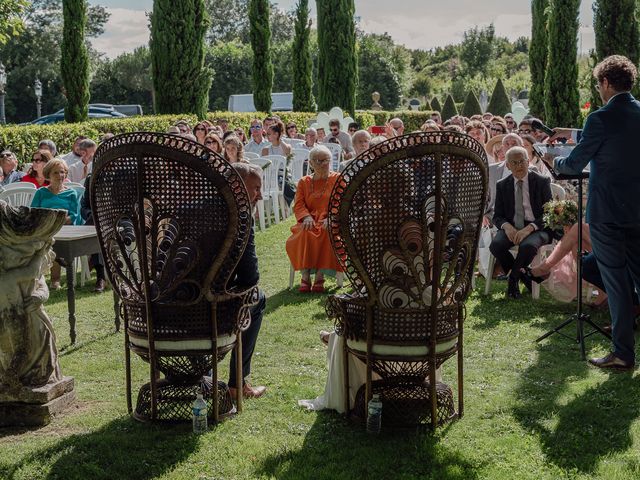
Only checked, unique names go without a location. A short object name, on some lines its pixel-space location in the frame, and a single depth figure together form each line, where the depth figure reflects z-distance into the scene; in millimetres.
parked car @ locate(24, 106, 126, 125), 34406
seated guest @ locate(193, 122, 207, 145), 13625
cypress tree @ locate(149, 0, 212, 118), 20609
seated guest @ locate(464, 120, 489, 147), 12312
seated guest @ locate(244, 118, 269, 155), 15328
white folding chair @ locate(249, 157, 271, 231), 12922
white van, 45591
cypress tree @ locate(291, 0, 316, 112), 29672
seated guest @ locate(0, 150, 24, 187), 10258
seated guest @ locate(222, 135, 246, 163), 9433
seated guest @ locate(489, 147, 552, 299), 8320
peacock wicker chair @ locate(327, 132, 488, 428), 4227
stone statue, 4691
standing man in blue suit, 5449
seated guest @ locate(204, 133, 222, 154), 9164
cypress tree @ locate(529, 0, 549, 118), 29062
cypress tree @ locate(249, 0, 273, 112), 27219
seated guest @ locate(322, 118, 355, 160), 17047
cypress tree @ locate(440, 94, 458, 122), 39938
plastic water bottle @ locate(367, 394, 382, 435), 4570
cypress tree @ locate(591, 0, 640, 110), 20969
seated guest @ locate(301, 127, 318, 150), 16500
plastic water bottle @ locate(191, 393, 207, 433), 4641
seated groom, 4910
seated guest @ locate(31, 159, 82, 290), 8352
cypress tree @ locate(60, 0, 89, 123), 19391
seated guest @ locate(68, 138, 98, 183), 10455
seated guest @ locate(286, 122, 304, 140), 19031
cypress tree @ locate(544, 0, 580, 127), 24875
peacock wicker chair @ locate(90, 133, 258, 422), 4375
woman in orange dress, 8836
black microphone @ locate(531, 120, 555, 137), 5890
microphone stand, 5805
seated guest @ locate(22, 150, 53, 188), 9523
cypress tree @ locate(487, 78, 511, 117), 39562
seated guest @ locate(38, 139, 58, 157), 11234
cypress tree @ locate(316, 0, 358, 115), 29484
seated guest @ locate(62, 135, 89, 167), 11297
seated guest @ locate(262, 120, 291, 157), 14844
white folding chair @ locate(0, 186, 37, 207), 8492
